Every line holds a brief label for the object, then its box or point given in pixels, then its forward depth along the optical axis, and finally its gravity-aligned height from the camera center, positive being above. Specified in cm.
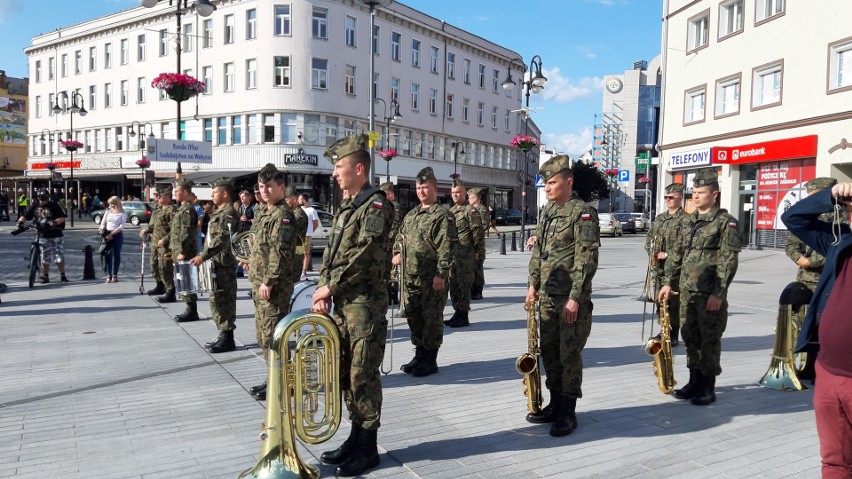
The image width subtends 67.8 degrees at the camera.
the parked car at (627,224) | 3900 -46
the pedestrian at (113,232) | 1317 -49
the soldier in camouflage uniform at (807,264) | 631 -46
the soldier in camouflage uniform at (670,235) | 752 -23
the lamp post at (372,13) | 1462 +482
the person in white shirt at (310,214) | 1283 -5
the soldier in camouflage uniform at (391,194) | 926 +31
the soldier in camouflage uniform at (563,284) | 473 -53
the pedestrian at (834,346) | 279 -59
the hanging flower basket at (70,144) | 3392 +341
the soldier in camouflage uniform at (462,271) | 927 -84
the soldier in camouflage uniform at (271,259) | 583 -45
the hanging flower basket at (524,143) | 2269 +261
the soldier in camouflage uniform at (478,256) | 1147 -75
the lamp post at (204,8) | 1465 +470
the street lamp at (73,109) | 3297 +517
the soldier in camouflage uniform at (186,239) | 941 -43
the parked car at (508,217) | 5058 -18
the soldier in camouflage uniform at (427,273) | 670 -64
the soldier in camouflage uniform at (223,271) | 735 -72
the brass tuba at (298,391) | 371 -109
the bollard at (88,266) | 1419 -129
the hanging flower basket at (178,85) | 1464 +290
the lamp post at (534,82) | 2225 +471
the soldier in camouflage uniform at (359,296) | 411 -55
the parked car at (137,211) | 3378 -10
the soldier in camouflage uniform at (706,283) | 558 -58
